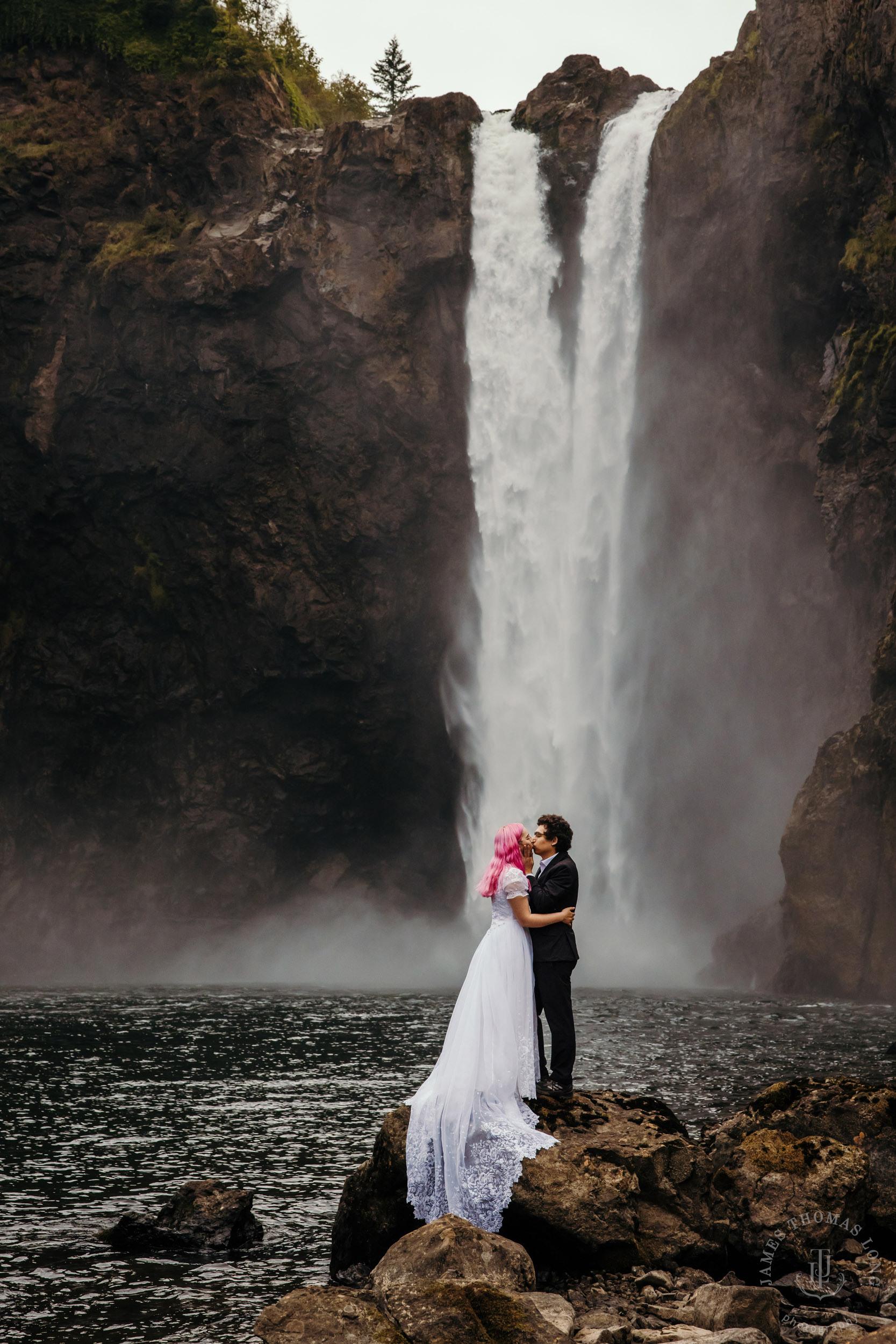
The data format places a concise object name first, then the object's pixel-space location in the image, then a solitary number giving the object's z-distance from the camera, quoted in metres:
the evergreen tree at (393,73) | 81.25
